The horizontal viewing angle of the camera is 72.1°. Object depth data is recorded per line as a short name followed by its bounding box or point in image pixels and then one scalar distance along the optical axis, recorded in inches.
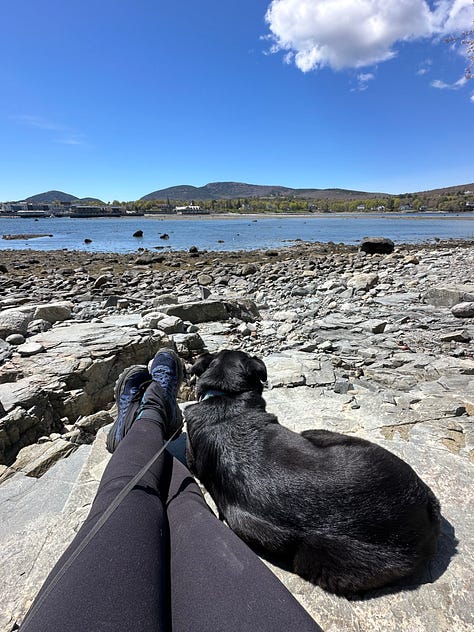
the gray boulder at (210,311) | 309.9
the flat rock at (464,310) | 258.7
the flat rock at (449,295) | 284.0
